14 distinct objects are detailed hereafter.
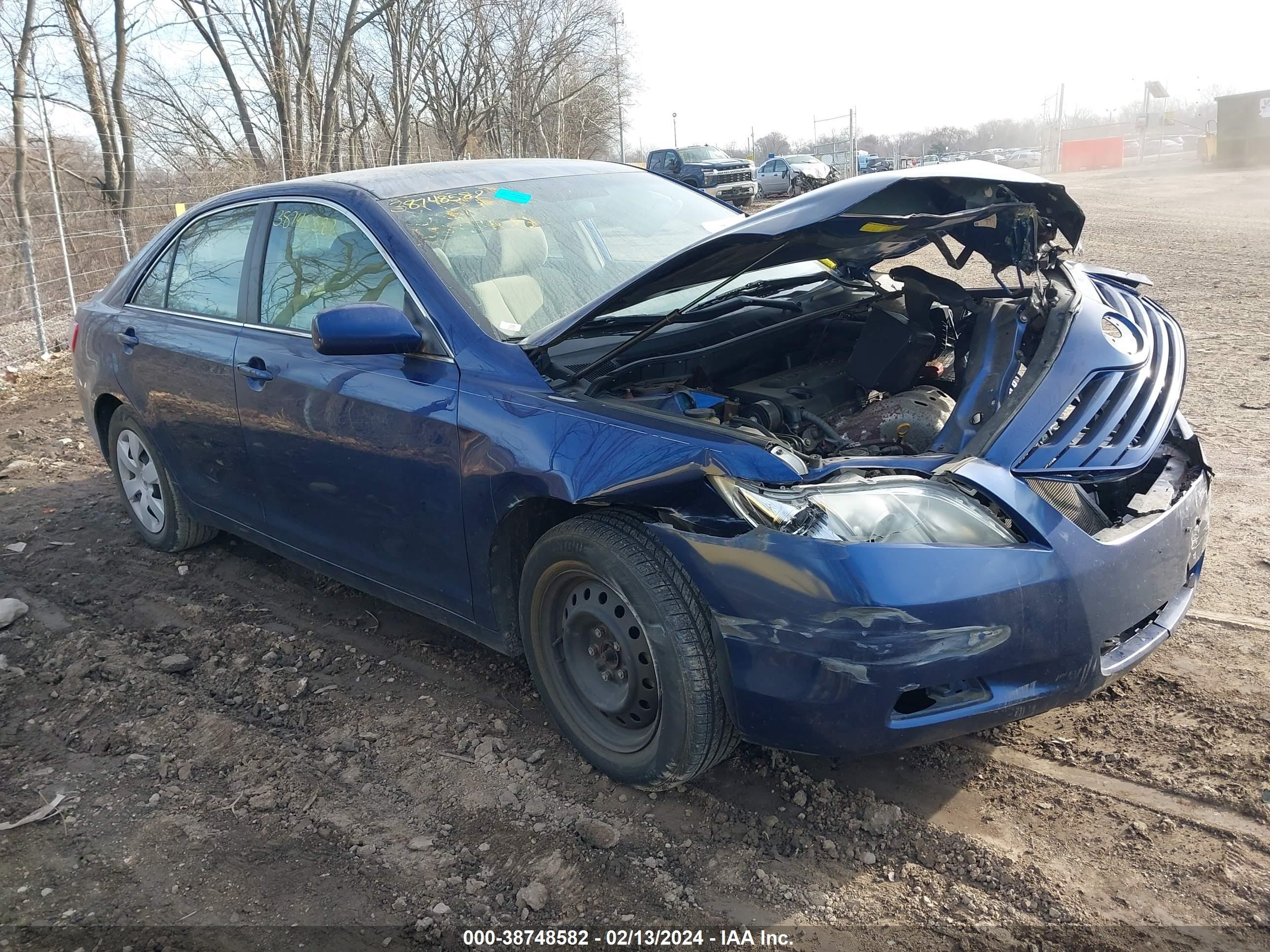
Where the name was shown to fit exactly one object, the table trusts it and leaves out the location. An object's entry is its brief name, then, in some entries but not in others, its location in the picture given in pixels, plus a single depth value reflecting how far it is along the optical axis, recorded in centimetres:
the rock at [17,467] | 667
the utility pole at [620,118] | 4897
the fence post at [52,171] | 1101
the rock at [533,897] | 244
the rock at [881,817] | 265
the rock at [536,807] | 282
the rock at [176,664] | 387
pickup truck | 3191
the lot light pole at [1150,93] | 4562
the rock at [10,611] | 435
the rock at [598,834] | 266
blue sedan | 241
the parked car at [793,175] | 3347
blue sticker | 378
